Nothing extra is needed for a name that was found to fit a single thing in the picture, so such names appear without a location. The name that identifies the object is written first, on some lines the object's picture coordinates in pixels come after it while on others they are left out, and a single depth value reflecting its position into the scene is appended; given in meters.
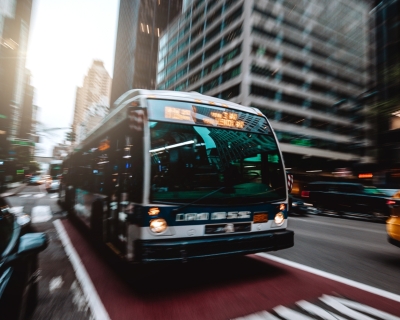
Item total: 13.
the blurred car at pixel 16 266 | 1.95
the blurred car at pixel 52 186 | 26.75
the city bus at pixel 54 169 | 34.38
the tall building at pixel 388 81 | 20.52
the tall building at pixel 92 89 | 176.77
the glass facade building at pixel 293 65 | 38.62
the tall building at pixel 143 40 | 101.31
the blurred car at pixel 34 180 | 46.00
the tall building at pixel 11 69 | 33.78
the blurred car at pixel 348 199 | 12.84
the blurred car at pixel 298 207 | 14.21
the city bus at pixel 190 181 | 3.50
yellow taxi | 4.81
